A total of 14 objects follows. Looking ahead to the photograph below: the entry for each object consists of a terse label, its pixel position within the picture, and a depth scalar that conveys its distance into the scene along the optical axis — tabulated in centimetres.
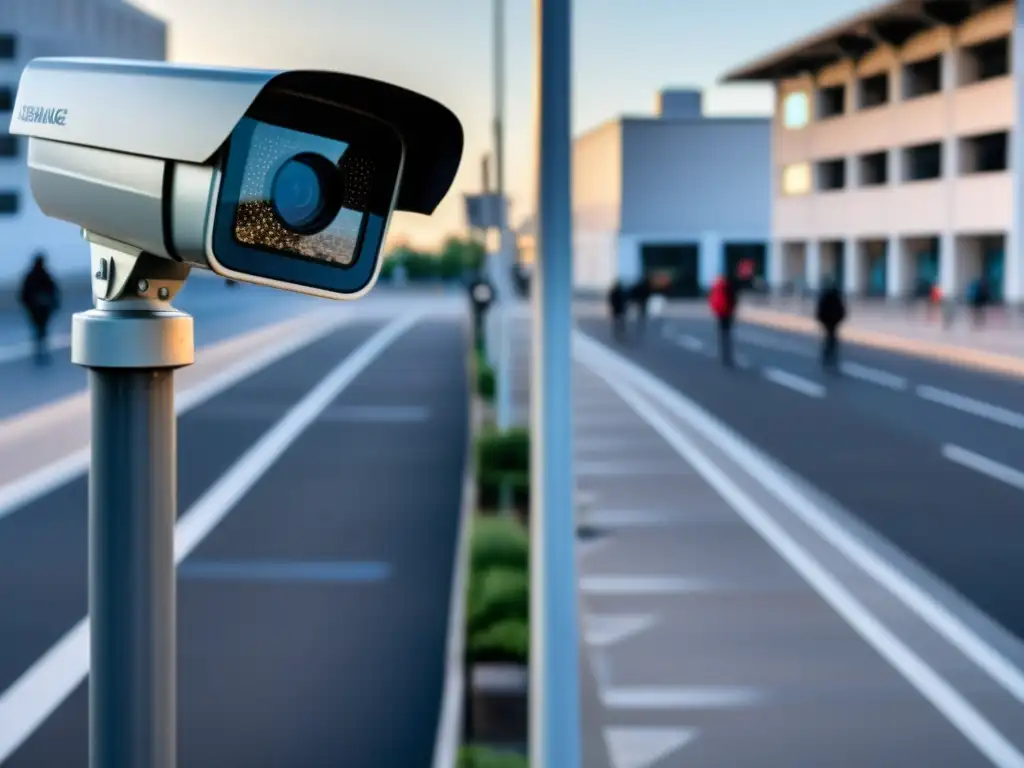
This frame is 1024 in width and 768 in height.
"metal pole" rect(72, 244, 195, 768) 179
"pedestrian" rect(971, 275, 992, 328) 4641
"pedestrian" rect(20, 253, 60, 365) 2925
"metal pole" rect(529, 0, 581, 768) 484
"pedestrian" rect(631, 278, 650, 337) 4488
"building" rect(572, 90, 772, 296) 9469
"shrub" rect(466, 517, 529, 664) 812
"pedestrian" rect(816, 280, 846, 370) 3155
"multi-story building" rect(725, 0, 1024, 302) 6031
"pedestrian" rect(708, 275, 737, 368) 3272
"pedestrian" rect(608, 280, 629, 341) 4328
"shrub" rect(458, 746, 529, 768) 644
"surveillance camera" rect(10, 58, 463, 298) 176
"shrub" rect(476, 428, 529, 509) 1463
